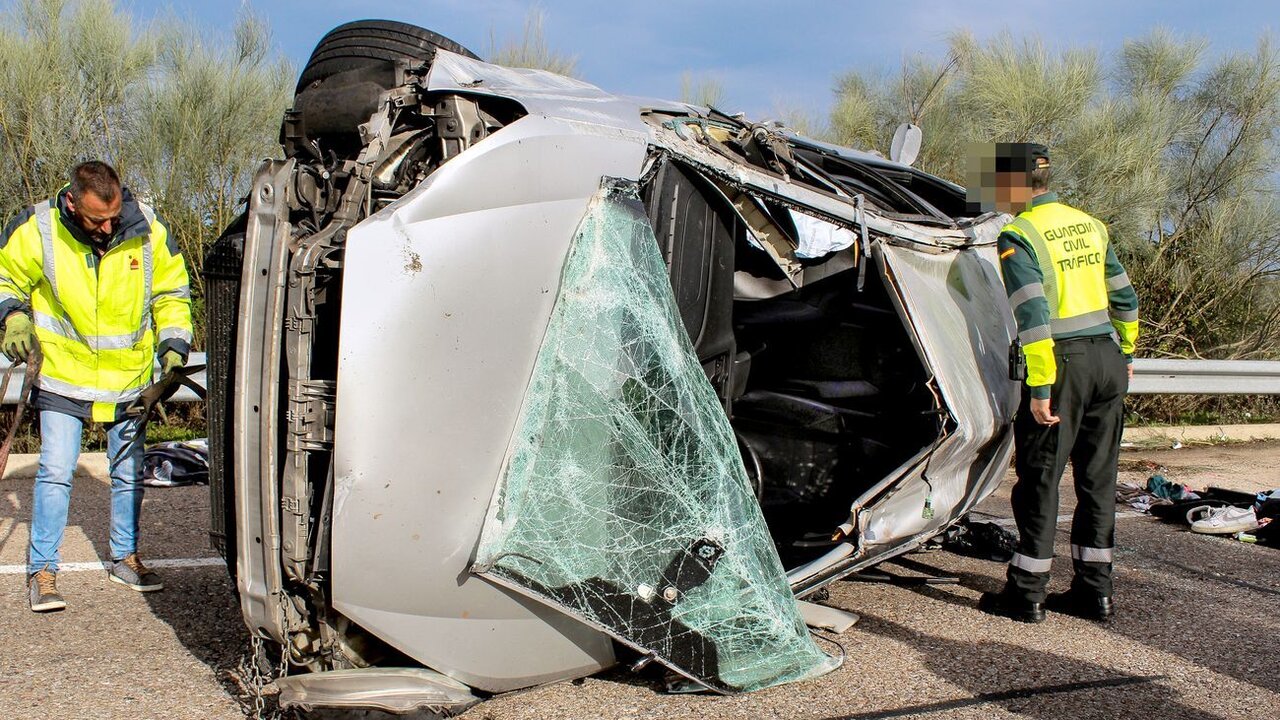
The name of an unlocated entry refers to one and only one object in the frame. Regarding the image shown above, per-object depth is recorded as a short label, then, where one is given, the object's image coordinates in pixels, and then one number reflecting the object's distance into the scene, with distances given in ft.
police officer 13.39
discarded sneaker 18.21
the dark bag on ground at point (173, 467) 20.26
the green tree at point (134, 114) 26.35
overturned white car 8.70
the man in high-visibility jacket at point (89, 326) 13.03
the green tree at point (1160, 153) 34.81
